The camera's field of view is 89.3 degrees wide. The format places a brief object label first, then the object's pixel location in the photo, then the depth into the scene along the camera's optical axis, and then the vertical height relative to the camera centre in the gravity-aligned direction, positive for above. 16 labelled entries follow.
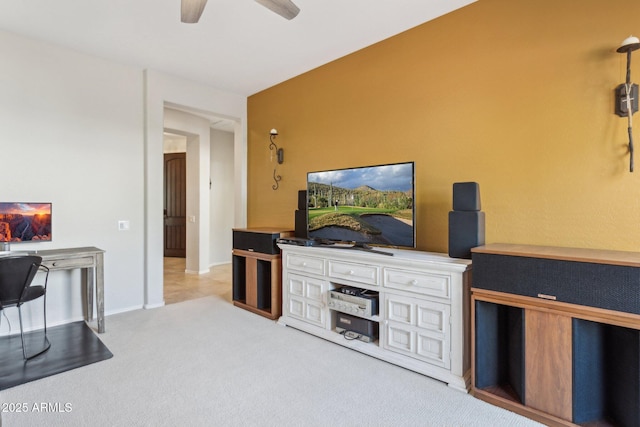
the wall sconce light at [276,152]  4.27 +0.80
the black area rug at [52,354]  2.32 -1.14
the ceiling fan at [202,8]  2.01 +1.31
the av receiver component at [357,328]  2.69 -0.99
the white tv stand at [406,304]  2.18 -0.70
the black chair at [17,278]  2.45 -0.49
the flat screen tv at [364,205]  2.60 +0.06
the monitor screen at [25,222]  3.04 -0.08
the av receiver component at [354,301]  2.63 -0.75
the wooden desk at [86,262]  2.98 -0.46
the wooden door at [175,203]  7.37 +0.23
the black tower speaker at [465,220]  2.25 -0.06
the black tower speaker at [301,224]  3.55 -0.13
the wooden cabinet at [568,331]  1.63 -0.67
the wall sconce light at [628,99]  1.90 +0.67
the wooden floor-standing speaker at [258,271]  3.53 -0.68
